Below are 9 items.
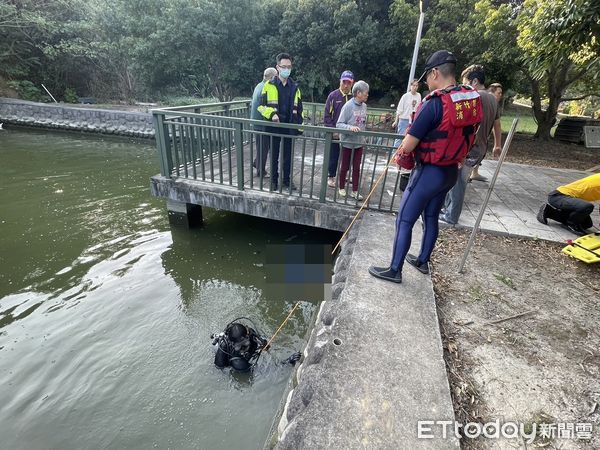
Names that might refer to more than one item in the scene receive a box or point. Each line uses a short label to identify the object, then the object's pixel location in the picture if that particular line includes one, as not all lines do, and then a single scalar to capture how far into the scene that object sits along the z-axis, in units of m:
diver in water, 2.92
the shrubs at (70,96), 17.05
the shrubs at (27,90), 16.50
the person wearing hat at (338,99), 4.51
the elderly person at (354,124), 4.13
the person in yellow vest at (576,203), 4.04
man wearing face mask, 4.41
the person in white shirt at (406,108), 6.13
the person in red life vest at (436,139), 2.27
